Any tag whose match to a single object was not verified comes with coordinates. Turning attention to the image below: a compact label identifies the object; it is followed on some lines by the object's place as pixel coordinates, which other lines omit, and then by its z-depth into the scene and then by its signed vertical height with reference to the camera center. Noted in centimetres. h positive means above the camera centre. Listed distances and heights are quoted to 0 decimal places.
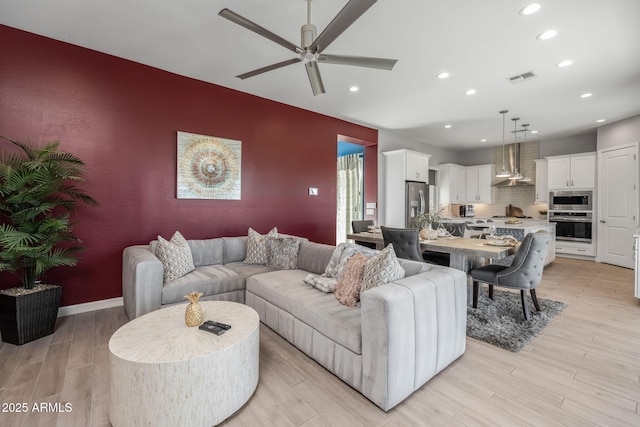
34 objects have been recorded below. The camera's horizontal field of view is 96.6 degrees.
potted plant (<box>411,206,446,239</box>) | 366 -18
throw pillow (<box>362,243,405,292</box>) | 201 -42
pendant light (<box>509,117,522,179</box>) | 554 +179
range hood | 752 +135
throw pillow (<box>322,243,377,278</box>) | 269 -44
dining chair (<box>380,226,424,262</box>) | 327 -36
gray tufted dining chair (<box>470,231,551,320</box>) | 287 -58
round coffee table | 143 -86
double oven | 605 -4
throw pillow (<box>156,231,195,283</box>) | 292 -50
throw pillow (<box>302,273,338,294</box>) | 246 -64
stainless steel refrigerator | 618 +29
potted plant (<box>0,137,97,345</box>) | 236 -22
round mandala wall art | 375 +62
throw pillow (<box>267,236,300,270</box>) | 349 -51
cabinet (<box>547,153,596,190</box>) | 605 +91
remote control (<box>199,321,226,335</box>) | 170 -71
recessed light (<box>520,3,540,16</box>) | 232 +168
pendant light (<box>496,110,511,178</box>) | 563 +76
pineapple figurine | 181 -65
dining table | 289 -39
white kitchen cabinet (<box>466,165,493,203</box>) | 791 +81
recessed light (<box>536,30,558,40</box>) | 269 +170
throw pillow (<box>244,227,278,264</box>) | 369 -50
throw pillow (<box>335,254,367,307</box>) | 218 -56
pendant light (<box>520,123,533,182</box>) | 599 +177
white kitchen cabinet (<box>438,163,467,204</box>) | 795 +81
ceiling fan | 178 +124
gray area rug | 254 -111
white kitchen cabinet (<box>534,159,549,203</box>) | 683 +74
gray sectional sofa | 164 -76
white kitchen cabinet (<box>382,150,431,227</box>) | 614 +76
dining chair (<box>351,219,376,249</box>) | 489 -26
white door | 528 +16
